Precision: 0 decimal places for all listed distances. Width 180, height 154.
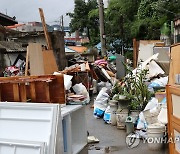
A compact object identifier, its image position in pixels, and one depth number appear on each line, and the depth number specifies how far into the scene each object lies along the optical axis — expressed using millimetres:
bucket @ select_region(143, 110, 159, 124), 5380
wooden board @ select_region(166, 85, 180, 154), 3285
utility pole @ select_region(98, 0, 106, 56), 16688
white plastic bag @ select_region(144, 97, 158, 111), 5734
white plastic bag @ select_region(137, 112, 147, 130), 5578
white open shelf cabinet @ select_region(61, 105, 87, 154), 3855
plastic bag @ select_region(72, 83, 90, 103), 8744
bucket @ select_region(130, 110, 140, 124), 6021
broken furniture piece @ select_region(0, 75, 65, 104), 3979
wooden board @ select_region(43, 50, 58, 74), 10440
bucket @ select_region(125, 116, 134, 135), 5723
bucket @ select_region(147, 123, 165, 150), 4778
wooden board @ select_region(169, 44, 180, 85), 3467
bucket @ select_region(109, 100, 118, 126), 6586
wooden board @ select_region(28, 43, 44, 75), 7984
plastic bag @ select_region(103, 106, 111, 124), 6801
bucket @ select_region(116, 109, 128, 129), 6168
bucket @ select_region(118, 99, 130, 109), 6293
